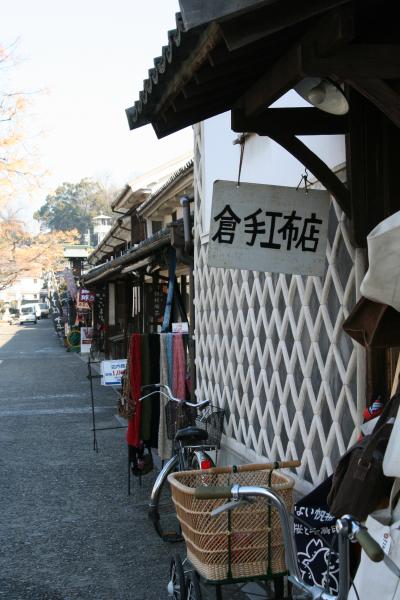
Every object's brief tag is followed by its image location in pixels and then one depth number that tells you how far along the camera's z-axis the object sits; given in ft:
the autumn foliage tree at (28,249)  134.21
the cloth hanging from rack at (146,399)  25.49
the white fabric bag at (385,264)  9.08
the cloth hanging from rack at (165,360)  26.13
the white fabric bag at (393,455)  8.87
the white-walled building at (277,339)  15.53
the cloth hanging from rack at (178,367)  26.40
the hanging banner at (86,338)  71.56
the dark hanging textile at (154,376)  25.63
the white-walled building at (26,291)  351.25
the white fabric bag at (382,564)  8.59
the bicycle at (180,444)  19.13
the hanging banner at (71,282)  106.93
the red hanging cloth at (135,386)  25.32
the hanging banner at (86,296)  92.48
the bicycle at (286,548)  7.69
